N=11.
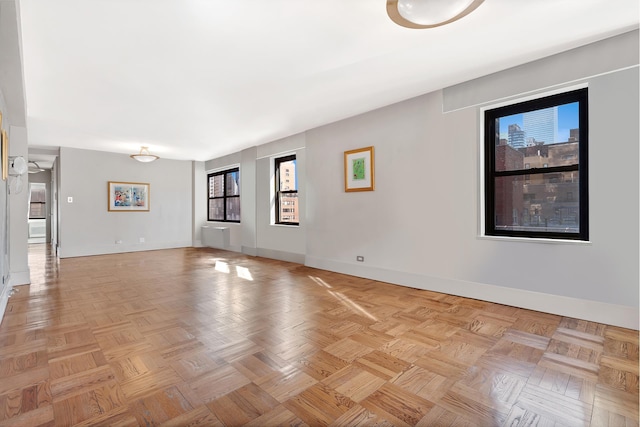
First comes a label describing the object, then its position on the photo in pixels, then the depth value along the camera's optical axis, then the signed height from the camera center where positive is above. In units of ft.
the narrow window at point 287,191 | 20.14 +1.25
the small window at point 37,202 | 33.50 +1.03
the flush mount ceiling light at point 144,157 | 22.32 +3.88
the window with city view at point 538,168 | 9.56 +1.35
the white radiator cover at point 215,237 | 25.45 -2.19
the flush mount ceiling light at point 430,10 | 6.36 +4.15
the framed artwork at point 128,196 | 24.32 +1.17
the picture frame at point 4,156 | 9.95 +1.85
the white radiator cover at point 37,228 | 32.81 -1.71
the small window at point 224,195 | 25.88 +1.32
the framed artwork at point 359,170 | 14.78 +1.96
